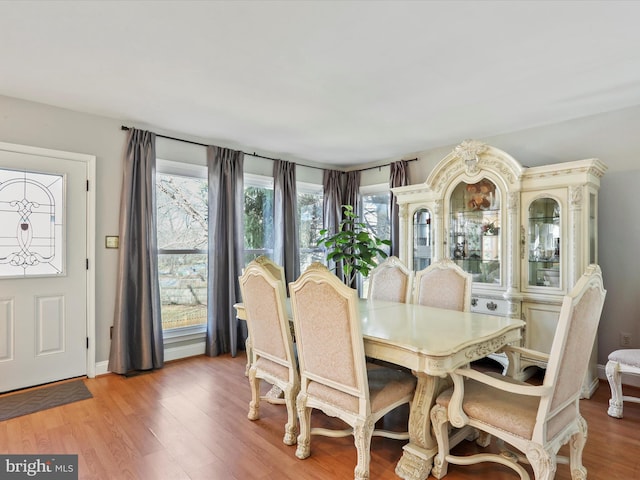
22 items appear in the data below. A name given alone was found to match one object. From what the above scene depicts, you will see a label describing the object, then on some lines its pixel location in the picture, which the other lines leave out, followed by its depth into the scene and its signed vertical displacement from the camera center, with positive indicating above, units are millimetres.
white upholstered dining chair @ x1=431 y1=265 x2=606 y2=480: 1563 -783
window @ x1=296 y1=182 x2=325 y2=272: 5211 +329
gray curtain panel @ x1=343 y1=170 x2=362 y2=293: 5445 +752
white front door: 3027 -197
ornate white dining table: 1765 -546
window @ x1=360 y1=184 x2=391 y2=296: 5168 +476
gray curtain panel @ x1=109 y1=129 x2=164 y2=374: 3465 -262
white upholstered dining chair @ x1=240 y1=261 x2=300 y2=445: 2262 -618
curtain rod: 3616 +1129
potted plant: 4715 -65
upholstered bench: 2623 -955
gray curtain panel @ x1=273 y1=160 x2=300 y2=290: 4695 +320
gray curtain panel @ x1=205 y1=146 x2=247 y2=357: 4082 -57
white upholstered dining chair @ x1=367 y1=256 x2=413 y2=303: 3229 -353
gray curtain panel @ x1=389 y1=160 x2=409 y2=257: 4762 +764
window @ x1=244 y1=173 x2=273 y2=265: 4562 +350
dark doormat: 2684 -1210
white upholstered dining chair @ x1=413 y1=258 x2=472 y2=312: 2844 -359
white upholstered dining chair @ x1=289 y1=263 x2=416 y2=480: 1834 -687
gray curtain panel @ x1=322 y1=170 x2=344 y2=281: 5361 +581
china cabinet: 3105 +132
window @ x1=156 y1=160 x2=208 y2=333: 3934 +16
